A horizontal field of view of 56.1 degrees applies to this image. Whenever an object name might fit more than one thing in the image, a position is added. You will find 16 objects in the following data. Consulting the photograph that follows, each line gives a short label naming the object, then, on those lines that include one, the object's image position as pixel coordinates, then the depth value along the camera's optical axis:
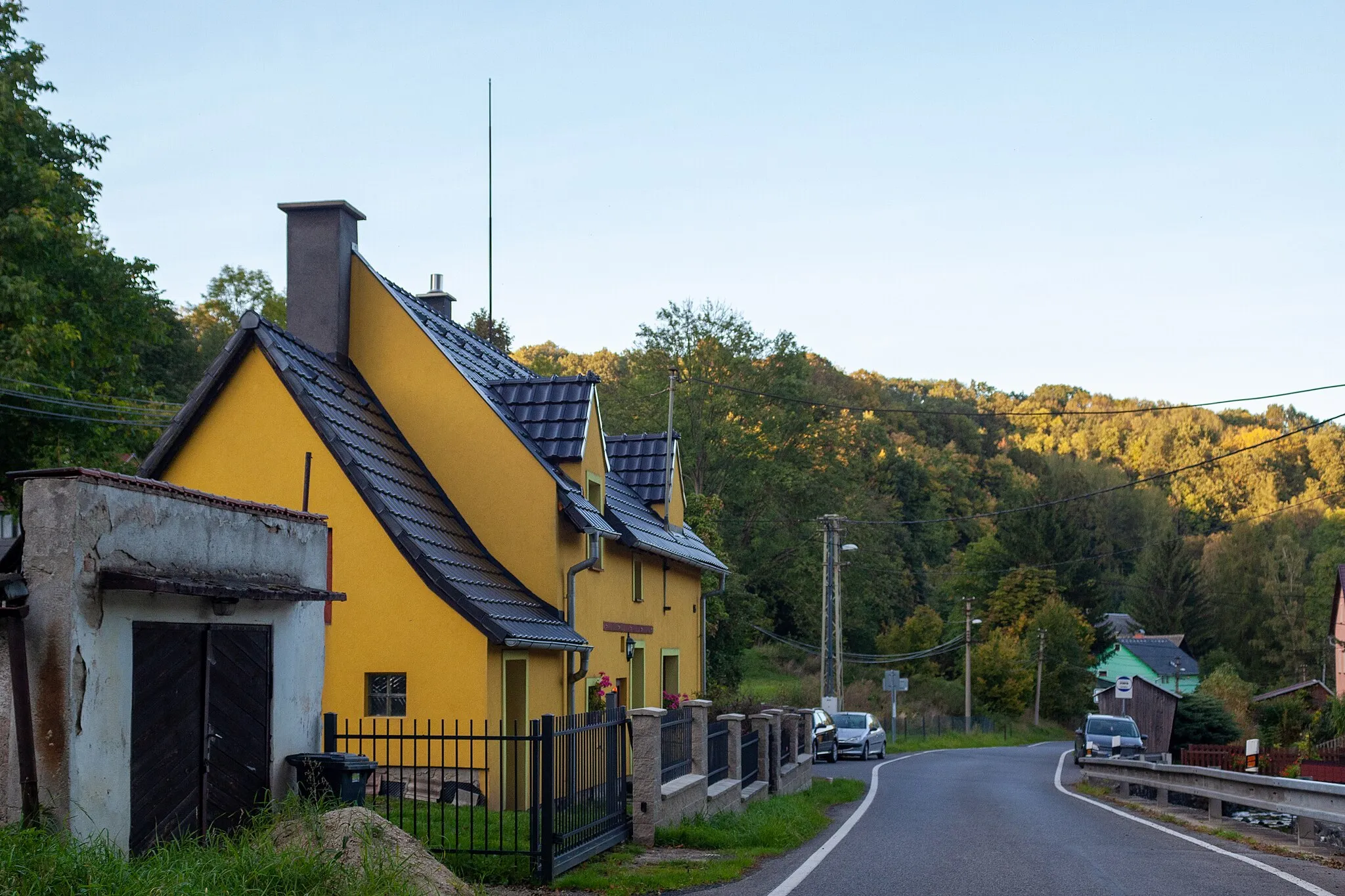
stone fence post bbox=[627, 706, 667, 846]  12.95
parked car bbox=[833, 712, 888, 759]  39.44
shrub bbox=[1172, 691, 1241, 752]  40.69
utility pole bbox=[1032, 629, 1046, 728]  70.94
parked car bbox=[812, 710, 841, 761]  37.17
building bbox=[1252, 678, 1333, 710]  51.00
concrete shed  8.17
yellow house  15.63
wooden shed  40.28
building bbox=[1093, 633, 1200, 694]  83.31
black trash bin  11.10
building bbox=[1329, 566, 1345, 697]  56.81
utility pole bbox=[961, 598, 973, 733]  59.62
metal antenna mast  25.44
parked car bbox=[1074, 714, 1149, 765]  33.22
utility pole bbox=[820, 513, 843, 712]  43.25
